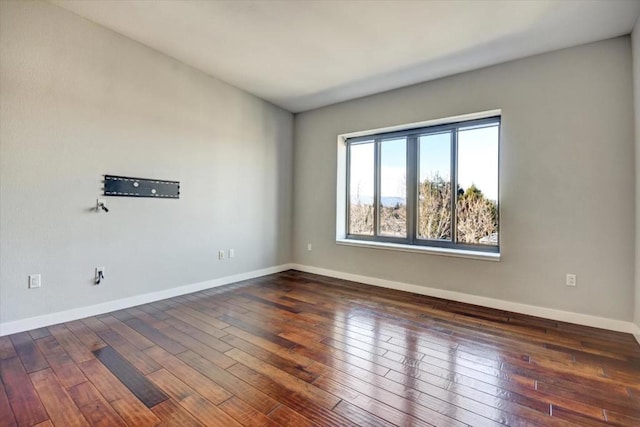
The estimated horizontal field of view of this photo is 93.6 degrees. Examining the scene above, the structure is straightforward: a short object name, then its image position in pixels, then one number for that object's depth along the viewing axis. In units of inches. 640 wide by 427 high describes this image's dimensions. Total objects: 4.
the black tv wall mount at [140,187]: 122.1
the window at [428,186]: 144.3
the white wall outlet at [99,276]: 118.7
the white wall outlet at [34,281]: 103.7
